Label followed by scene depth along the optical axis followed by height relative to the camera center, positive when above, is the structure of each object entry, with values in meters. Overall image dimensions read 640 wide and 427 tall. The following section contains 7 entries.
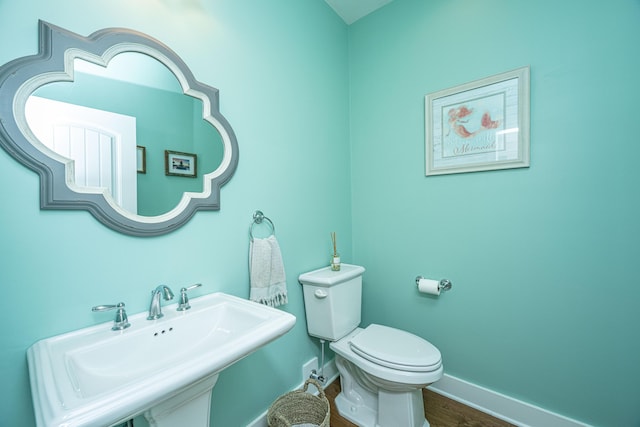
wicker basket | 1.26 -1.01
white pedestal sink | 0.49 -0.39
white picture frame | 1.34 +0.49
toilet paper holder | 1.57 -0.47
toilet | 1.21 -0.75
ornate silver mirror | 0.75 +0.30
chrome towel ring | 1.30 -0.04
